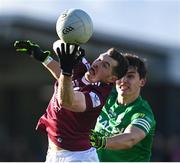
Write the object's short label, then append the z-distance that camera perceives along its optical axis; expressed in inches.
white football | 430.0
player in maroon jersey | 440.8
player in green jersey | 486.6
